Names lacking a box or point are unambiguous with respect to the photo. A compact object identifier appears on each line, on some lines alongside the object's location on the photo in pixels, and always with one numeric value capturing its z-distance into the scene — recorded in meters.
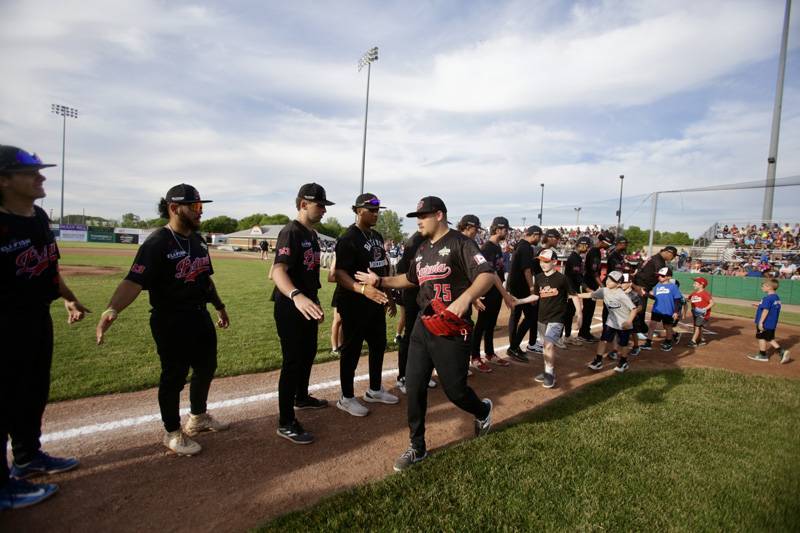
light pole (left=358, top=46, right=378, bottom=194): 26.67
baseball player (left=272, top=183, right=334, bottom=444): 3.29
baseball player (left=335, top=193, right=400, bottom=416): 3.88
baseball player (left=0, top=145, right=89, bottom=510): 2.43
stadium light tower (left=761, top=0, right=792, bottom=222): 20.64
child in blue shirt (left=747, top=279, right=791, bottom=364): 6.90
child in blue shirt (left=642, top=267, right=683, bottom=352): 7.57
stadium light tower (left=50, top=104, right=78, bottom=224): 47.12
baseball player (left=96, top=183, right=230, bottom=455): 2.90
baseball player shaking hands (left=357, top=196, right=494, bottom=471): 2.93
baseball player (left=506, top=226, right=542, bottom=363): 6.05
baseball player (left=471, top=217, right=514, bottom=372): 5.76
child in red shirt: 7.89
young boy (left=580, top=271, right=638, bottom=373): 5.88
